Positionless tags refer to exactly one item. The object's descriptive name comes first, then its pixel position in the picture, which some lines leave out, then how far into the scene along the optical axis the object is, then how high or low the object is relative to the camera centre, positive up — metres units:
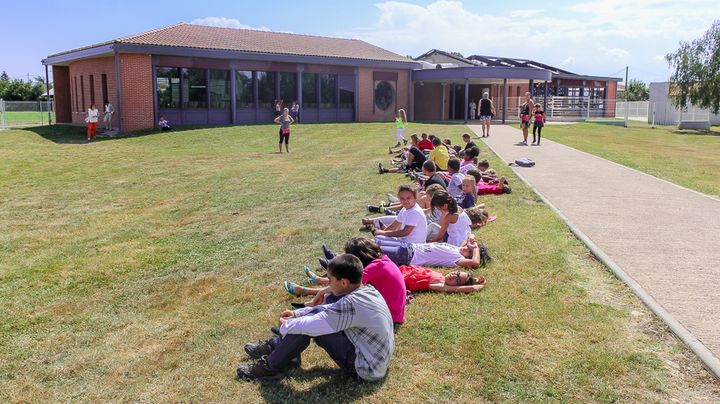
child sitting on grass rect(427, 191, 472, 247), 7.32 -1.28
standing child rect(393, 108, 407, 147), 21.19 -0.18
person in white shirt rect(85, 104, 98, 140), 25.92 +0.00
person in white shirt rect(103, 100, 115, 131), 27.66 +0.22
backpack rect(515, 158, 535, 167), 15.79 -1.12
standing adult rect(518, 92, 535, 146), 22.41 +0.15
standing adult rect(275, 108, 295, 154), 20.14 -0.19
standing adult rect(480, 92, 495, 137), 25.39 +0.37
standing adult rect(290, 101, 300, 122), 32.88 +0.56
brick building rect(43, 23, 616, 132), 28.34 +2.36
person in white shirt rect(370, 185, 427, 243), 7.20 -1.24
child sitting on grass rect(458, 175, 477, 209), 9.04 -1.10
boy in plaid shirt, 4.22 -1.49
